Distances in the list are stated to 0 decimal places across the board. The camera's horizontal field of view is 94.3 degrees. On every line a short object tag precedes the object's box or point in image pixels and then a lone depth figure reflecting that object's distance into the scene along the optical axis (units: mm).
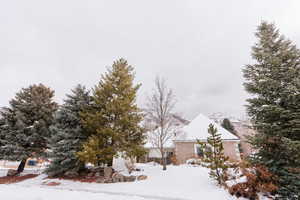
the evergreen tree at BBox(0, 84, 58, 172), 12398
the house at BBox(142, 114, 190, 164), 17750
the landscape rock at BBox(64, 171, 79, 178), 10340
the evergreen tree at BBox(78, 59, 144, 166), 9719
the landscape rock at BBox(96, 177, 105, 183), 8983
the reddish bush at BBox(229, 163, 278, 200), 5391
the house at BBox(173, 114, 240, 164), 16375
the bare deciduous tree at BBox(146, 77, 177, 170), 13219
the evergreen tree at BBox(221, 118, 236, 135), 27969
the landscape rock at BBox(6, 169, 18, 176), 13591
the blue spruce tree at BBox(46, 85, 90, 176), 10242
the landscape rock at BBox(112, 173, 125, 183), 9016
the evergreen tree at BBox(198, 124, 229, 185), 6746
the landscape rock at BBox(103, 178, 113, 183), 8943
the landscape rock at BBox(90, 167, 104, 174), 10795
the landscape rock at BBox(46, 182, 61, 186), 9211
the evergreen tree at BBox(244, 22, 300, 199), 5602
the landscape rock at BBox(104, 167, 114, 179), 9562
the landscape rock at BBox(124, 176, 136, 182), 9059
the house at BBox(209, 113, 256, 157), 24472
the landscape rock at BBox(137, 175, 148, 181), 9133
